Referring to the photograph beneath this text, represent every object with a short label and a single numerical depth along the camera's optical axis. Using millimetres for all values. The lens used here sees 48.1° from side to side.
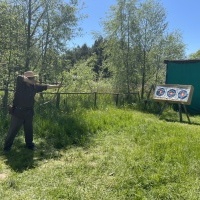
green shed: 9332
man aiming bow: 4416
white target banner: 7392
